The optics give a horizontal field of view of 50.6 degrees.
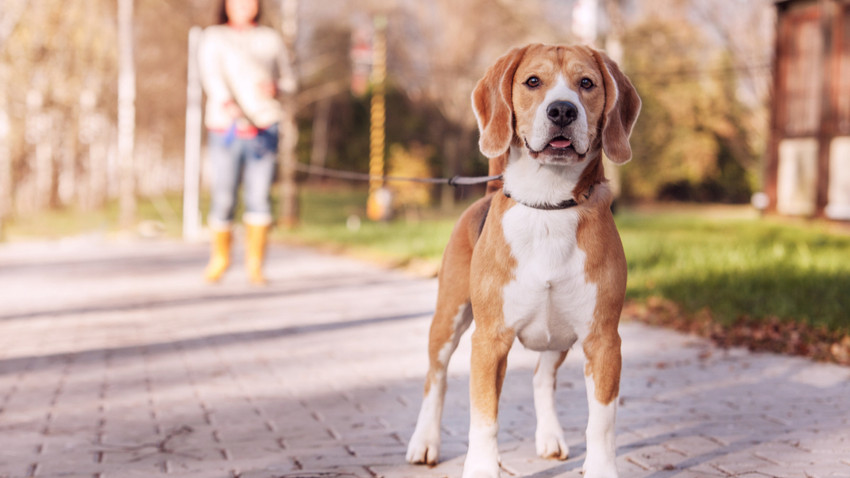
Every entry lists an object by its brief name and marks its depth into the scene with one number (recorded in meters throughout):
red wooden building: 21.38
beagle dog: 2.84
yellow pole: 22.80
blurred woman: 8.84
